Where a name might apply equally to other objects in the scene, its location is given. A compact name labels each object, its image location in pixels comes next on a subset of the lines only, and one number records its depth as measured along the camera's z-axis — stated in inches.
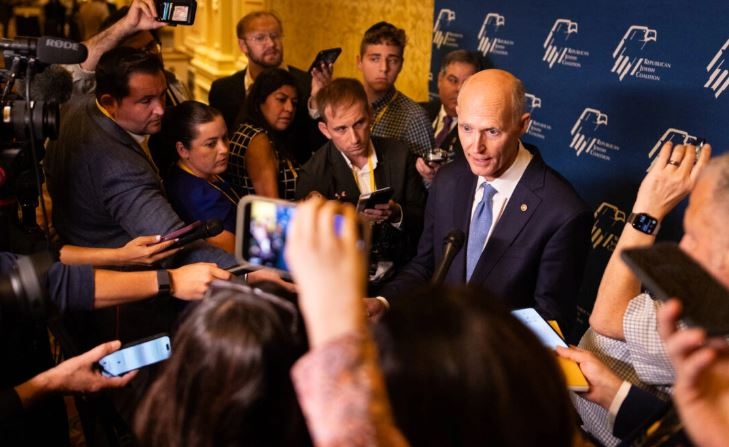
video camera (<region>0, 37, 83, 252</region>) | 64.6
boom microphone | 64.3
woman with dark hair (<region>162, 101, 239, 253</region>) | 91.0
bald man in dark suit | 73.2
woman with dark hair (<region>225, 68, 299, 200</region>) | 105.3
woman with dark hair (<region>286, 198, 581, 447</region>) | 26.8
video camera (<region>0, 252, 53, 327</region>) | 45.7
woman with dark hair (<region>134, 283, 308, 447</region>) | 35.8
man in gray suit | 75.7
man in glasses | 144.4
